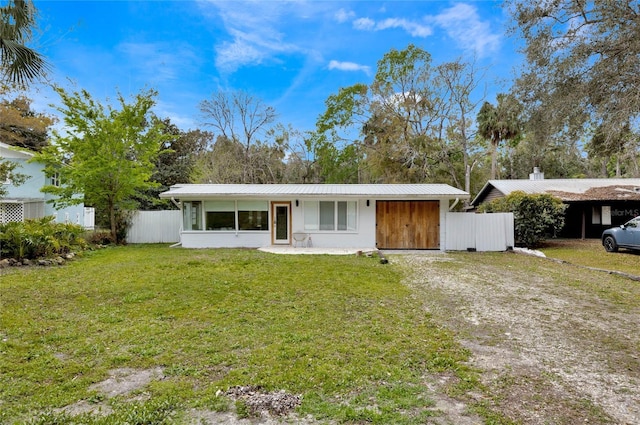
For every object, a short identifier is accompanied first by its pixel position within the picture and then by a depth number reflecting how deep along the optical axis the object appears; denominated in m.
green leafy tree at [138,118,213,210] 24.58
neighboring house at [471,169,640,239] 16.45
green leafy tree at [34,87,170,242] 12.86
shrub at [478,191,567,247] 13.07
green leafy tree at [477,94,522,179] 23.11
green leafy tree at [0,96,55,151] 22.99
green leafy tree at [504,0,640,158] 6.18
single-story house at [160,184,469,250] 13.26
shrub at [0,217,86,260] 9.09
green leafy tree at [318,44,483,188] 23.66
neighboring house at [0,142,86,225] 18.33
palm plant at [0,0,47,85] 7.07
